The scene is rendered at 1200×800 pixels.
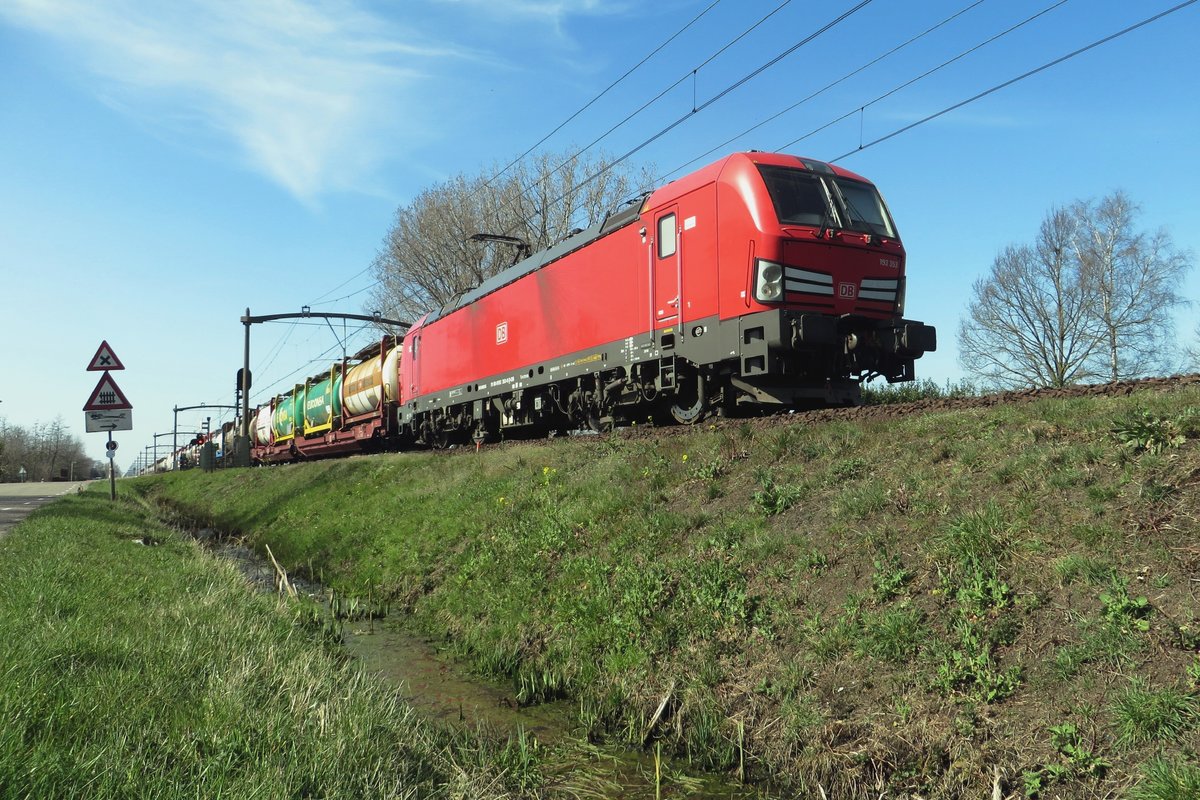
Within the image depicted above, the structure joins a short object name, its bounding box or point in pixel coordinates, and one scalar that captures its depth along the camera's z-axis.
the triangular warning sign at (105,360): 15.87
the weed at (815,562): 5.66
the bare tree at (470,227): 33.75
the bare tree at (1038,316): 27.20
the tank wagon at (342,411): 24.58
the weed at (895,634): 4.63
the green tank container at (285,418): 34.66
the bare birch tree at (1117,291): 25.23
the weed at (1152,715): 3.41
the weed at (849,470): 6.60
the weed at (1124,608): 3.89
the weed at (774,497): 6.67
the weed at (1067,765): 3.52
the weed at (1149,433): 4.89
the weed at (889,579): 5.07
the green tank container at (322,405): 29.01
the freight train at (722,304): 9.74
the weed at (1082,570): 4.20
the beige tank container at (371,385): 24.14
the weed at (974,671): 4.11
